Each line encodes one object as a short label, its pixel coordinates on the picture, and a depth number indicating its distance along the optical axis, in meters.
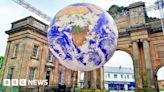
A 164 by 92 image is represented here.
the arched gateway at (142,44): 14.86
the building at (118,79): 42.44
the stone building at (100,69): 15.35
